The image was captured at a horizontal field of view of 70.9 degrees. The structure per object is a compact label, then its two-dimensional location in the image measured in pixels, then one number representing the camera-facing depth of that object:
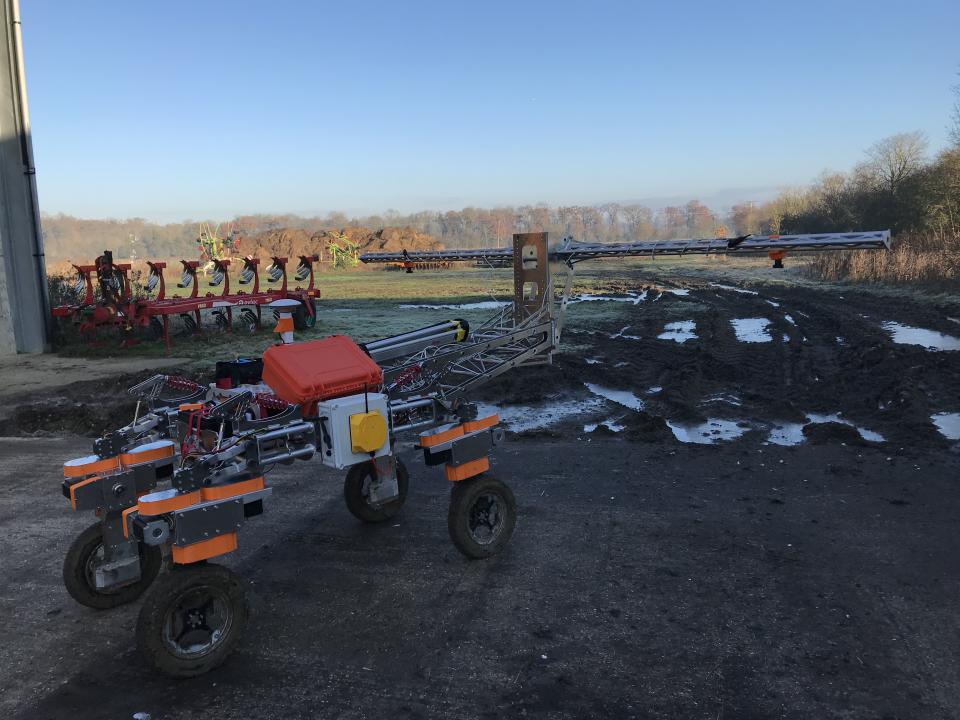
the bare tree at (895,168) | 38.91
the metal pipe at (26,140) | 17.97
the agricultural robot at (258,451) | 4.09
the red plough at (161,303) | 17.86
